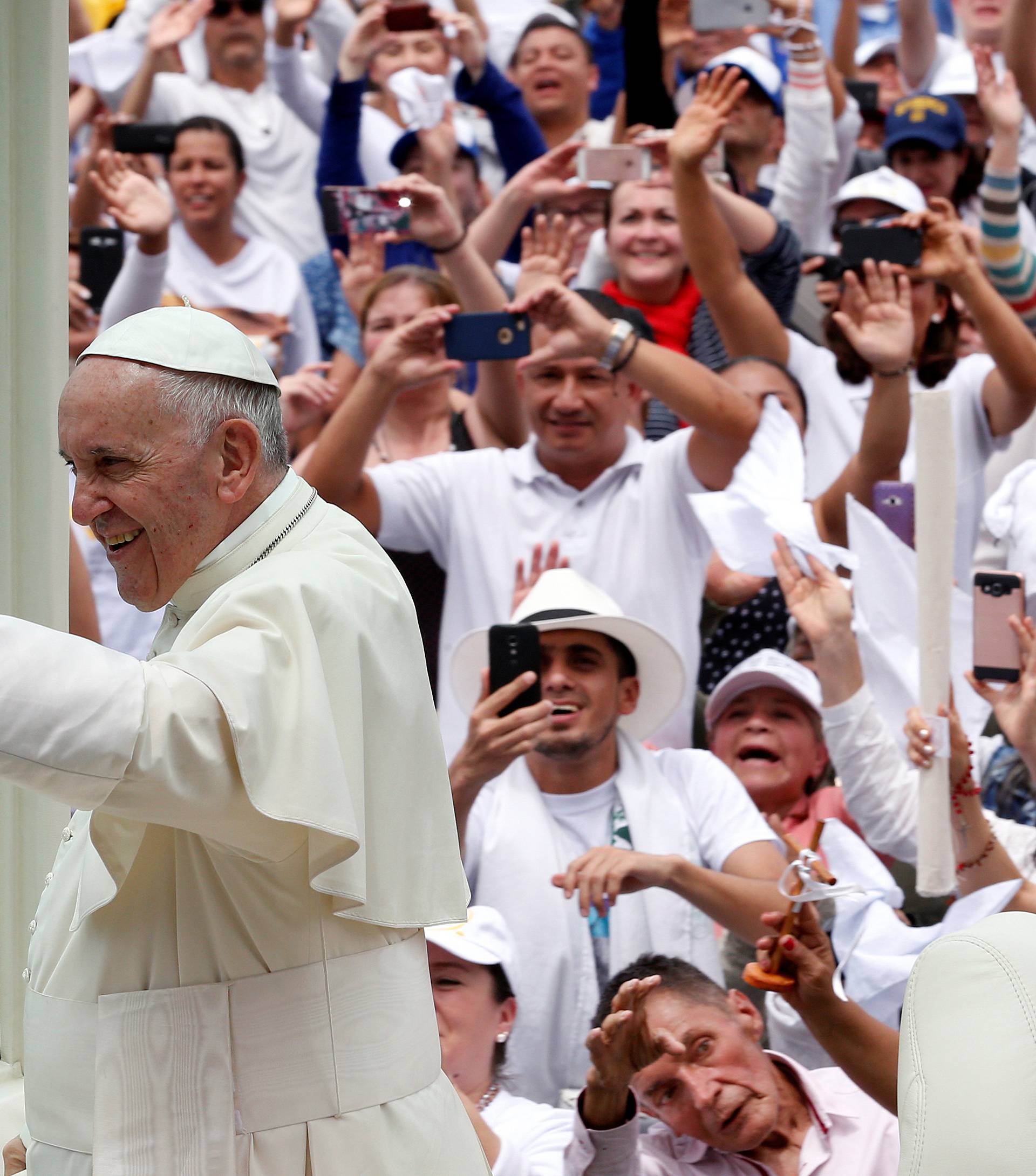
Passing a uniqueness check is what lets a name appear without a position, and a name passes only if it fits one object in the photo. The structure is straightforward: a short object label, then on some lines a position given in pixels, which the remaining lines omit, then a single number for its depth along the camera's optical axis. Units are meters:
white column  5.21
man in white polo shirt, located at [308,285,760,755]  8.27
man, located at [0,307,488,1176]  3.31
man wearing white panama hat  6.68
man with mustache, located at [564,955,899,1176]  5.43
